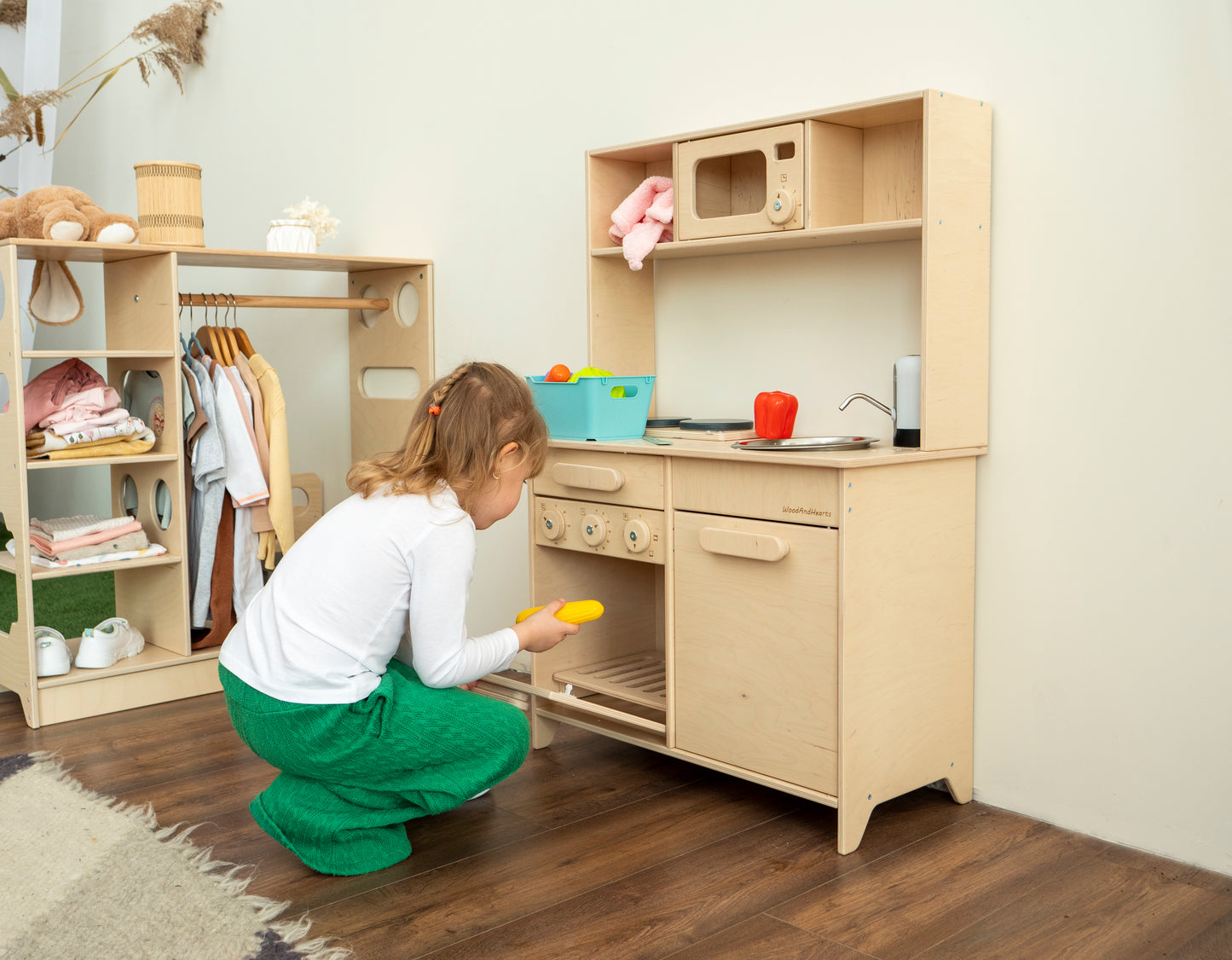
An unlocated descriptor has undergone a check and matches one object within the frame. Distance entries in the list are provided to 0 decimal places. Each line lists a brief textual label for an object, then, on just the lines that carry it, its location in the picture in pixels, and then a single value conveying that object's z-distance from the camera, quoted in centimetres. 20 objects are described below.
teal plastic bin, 234
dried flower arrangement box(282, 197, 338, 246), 323
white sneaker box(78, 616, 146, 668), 282
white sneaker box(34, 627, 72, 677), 274
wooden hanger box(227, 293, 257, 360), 314
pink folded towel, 243
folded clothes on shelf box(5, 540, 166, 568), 280
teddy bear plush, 278
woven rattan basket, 288
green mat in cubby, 374
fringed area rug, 163
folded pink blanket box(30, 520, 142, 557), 278
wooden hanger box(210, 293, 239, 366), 308
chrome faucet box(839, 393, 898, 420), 212
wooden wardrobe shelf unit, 269
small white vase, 319
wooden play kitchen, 193
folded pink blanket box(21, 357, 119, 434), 280
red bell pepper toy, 218
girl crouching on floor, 182
